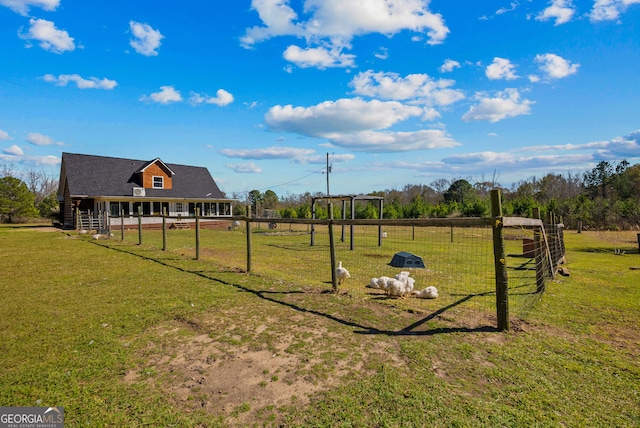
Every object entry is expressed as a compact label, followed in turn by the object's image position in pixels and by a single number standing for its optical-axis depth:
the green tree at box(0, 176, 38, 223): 32.28
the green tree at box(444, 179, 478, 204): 43.94
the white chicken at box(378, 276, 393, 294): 6.60
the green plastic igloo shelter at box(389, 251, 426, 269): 10.59
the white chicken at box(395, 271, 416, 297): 6.52
